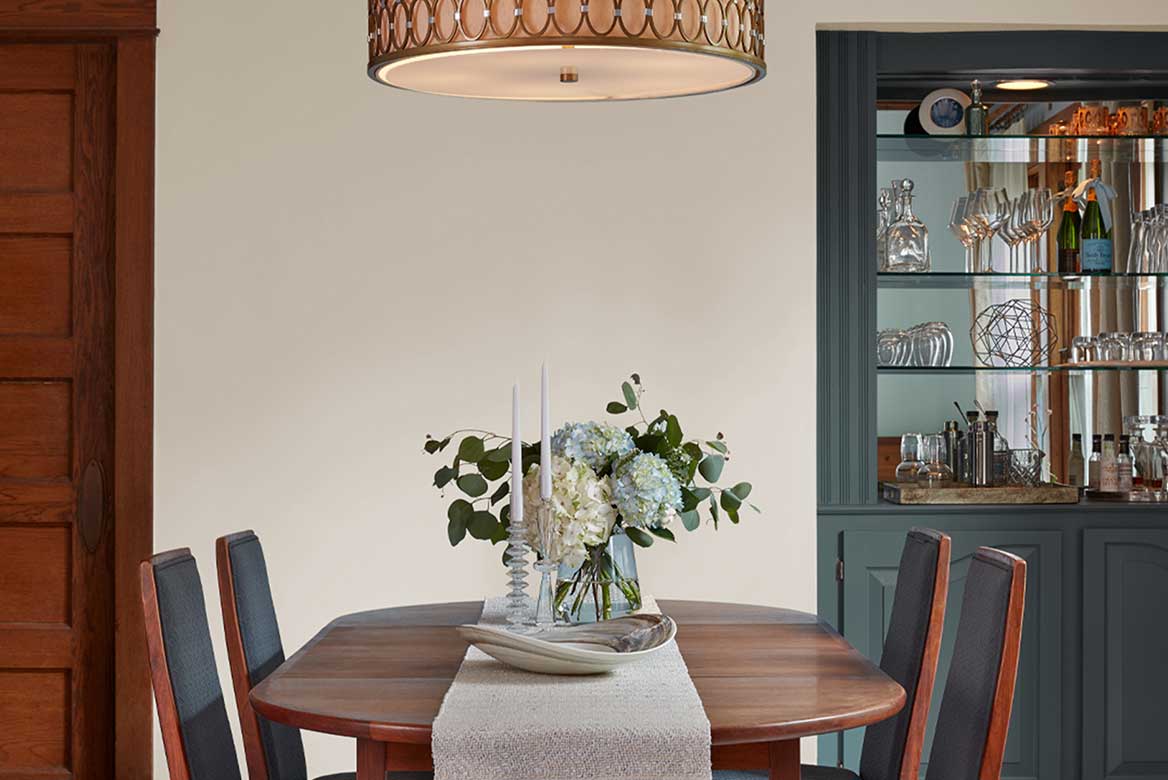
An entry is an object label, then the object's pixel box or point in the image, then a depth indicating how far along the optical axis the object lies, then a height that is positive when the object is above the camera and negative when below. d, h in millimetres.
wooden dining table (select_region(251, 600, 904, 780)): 1865 -433
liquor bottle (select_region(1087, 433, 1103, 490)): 4121 -192
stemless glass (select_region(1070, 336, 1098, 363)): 4105 +153
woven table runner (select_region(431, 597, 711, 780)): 1777 -445
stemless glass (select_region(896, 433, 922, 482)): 4133 -177
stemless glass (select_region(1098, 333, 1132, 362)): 4071 +161
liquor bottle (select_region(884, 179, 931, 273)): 4078 +460
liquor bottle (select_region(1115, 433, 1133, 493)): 4055 -212
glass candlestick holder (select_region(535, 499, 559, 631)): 2244 -280
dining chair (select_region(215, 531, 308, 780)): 2535 -480
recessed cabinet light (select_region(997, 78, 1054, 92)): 4066 +950
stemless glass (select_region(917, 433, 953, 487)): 4102 -192
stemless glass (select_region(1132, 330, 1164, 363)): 4047 +160
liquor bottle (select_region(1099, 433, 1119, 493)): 4055 -206
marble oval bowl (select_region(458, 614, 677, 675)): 2045 -382
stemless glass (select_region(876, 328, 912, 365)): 4098 +154
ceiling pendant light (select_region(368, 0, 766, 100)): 1971 +563
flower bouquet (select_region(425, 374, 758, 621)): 2242 -159
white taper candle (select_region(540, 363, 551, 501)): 2205 -72
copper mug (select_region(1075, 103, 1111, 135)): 4129 +857
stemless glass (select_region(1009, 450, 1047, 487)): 4137 -204
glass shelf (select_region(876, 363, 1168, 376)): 4059 +96
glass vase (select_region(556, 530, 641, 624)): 2338 -320
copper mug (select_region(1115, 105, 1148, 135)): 4137 +862
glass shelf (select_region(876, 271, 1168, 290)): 4066 +367
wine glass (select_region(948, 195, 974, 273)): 4141 +534
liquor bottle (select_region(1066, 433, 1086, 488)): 4215 -198
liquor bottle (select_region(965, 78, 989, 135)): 4062 +856
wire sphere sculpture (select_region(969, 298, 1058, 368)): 4207 +205
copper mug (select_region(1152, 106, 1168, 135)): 4133 +851
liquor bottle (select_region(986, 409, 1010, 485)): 4086 -191
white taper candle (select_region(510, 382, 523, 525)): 2186 -120
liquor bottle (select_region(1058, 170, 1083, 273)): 4184 +524
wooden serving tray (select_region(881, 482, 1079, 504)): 3855 -268
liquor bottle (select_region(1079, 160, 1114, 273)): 4121 +486
